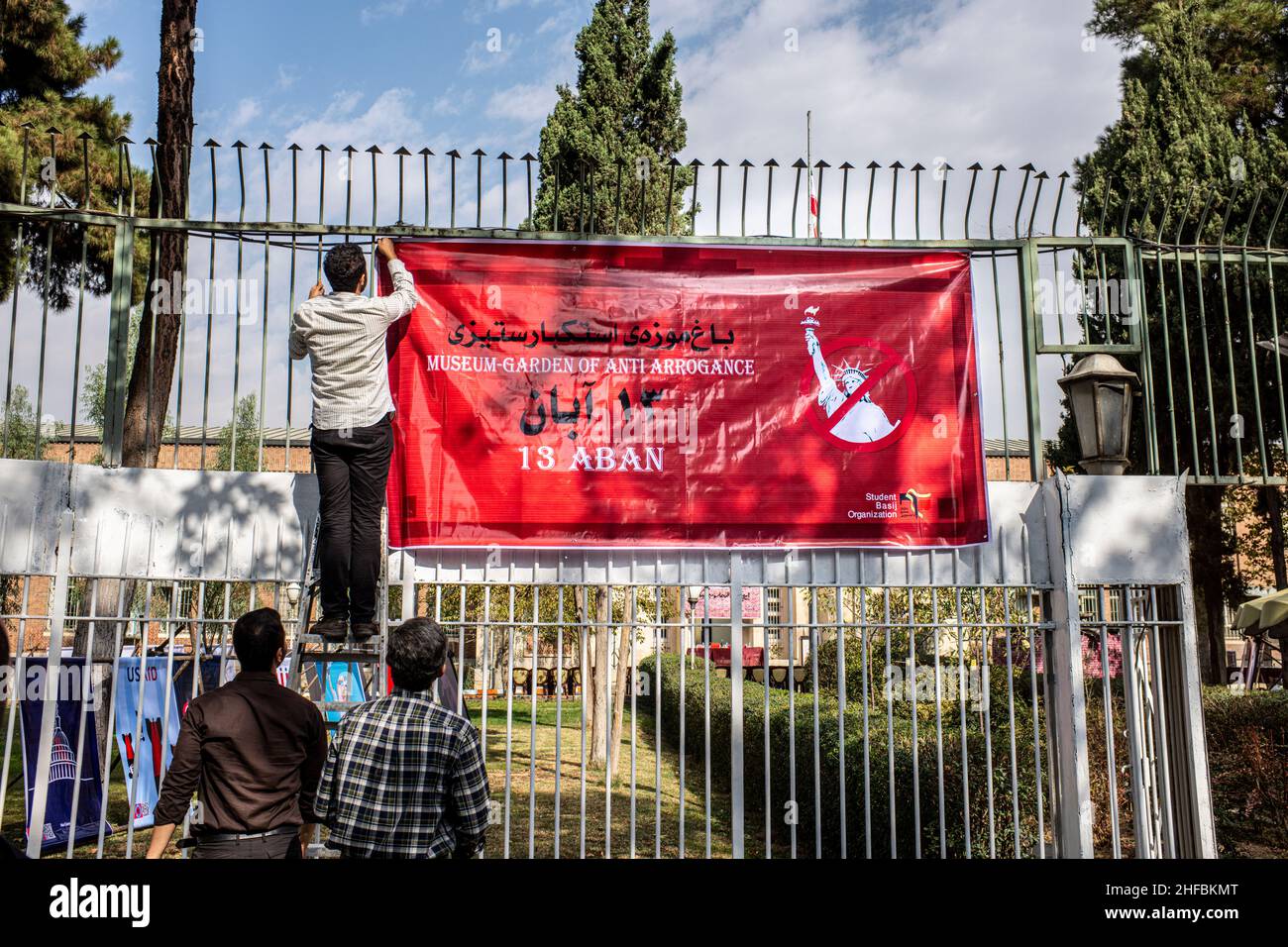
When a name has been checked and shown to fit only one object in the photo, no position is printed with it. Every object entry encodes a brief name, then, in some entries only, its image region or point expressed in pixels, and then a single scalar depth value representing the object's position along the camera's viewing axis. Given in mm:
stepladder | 4809
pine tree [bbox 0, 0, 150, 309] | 12609
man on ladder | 5145
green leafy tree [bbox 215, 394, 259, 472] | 23984
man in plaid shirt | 3346
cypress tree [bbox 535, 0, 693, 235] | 17516
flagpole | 6000
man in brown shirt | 3740
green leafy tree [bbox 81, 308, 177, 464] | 21859
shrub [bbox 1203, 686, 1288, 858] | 8086
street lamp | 5918
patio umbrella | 9945
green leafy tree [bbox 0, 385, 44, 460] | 26017
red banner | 5906
